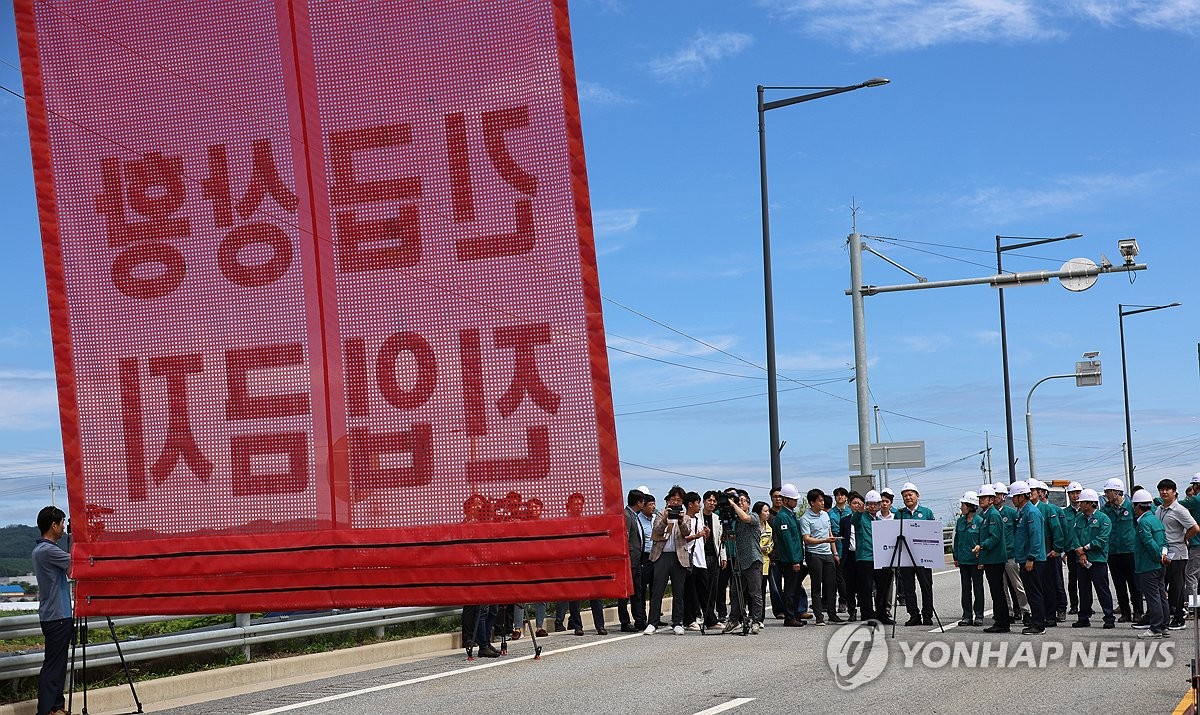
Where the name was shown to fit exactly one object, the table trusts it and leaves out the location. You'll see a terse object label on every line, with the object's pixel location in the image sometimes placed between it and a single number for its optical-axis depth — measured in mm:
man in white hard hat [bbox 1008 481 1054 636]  15625
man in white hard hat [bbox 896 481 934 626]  16812
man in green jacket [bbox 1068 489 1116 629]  16500
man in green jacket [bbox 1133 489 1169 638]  15336
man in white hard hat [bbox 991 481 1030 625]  16484
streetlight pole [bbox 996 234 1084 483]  36062
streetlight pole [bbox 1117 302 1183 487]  55000
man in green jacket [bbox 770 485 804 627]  17641
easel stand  16141
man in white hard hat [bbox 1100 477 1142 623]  16734
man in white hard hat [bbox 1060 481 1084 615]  17250
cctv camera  22328
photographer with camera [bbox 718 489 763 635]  16812
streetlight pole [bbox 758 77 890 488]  22031
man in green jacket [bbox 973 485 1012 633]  15891
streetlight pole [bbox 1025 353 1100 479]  41500
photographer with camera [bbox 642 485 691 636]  16969
